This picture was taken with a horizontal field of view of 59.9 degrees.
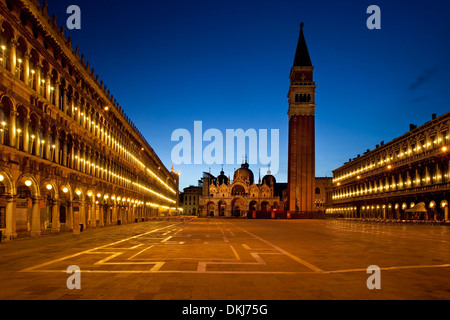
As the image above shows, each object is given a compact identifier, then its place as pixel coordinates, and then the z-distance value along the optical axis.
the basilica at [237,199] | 165.62
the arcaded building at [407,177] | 57.50
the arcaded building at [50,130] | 25.22
